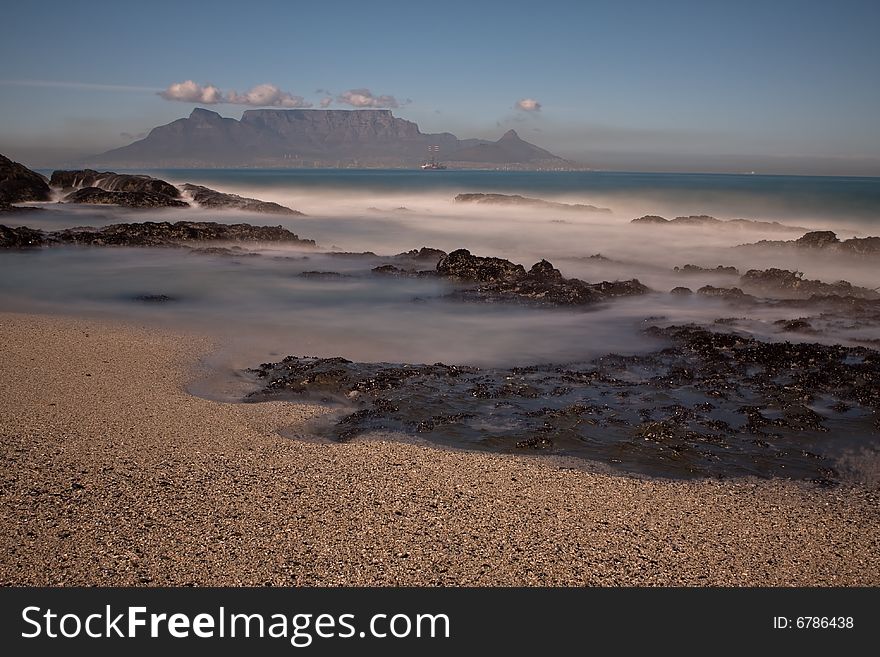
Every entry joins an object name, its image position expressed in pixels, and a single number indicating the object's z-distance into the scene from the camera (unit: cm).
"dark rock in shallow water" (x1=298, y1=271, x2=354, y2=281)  1330
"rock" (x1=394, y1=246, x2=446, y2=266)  1534
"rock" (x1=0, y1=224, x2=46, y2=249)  1573
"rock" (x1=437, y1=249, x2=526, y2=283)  1242
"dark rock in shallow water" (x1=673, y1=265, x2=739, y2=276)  1354
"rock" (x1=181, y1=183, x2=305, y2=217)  2683
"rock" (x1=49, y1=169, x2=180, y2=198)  2798
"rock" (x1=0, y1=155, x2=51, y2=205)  2576
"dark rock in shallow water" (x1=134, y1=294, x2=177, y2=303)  1073
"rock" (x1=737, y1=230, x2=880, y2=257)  1544
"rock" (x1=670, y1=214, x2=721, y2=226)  2388
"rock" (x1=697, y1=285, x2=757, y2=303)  1072
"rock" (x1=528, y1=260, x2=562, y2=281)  1192
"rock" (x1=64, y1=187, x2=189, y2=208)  2562
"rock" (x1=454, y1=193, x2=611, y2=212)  3456
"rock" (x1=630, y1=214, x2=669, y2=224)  2492
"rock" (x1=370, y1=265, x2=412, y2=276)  1356
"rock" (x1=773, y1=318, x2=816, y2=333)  859
